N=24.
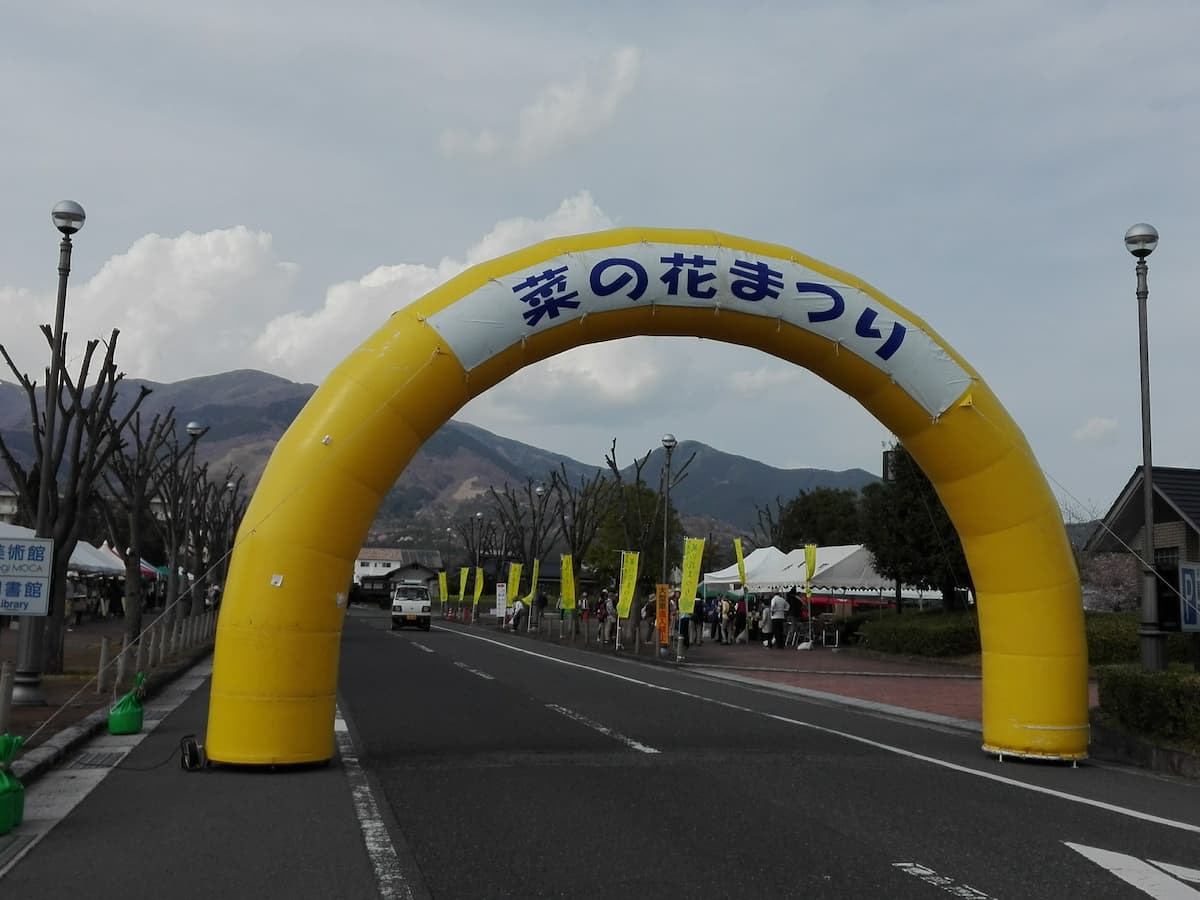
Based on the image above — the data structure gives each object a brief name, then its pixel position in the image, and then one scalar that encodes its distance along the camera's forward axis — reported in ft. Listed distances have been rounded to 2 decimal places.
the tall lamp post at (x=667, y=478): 105.81
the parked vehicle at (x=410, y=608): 160.35
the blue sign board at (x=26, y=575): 35.37
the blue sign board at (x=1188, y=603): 41.60
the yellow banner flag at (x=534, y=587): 159.43
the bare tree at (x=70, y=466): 56.95
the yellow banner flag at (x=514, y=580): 156.50
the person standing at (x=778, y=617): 119.34
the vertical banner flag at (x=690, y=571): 98.63
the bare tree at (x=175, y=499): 94.01
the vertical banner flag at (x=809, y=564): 122.62
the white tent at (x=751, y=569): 146.10
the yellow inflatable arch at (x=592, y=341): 32.24
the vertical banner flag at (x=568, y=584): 134.21
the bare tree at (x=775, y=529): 232.57
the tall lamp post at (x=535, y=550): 161.48
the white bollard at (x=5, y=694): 32.45
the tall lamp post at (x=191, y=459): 94.58
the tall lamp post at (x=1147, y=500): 43.34
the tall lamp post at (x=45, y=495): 47.98
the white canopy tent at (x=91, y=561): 101.60
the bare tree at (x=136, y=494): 71.04
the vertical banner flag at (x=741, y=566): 138.21
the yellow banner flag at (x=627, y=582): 108.99
